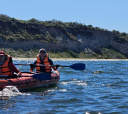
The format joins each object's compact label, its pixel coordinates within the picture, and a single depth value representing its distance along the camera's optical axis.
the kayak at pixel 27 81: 16.59
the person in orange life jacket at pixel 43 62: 21.20
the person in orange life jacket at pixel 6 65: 16.94
